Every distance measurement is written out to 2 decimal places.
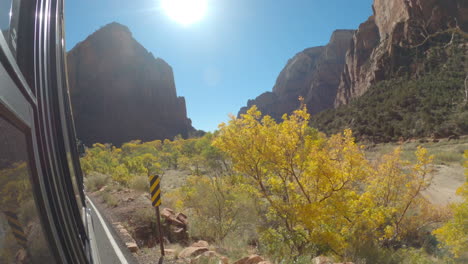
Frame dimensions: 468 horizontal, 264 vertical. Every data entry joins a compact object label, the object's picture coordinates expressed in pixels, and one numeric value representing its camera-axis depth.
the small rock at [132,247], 5.84
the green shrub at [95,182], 16.97
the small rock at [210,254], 5.15
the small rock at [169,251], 5.82
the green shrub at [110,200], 10.55
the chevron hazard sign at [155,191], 5.81
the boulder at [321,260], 5.36
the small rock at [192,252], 5.45
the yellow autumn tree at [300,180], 5.94
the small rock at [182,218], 8.80
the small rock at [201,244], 6.17
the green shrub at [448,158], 22.03
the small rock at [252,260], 4.91
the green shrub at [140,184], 15.38
